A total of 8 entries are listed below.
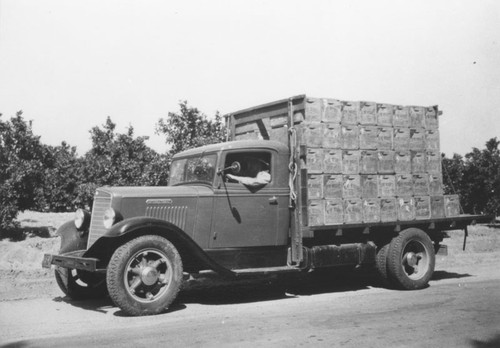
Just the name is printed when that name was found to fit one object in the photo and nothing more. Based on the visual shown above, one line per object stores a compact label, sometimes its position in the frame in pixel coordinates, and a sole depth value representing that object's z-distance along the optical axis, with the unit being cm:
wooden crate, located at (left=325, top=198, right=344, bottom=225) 729
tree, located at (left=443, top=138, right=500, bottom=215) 2122
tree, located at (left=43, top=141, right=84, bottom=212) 2595
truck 614
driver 707
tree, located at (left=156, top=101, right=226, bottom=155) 1988
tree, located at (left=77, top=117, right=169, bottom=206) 1449
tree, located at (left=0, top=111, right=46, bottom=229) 1290
